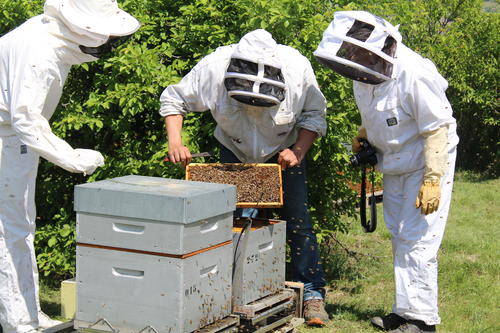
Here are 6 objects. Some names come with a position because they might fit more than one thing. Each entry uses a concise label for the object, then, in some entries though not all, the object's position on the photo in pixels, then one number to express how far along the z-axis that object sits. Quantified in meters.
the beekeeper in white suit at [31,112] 7.60
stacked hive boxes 6.71
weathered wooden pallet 7.85
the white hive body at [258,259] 7.86
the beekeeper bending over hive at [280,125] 9.01
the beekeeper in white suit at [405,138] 8.19
